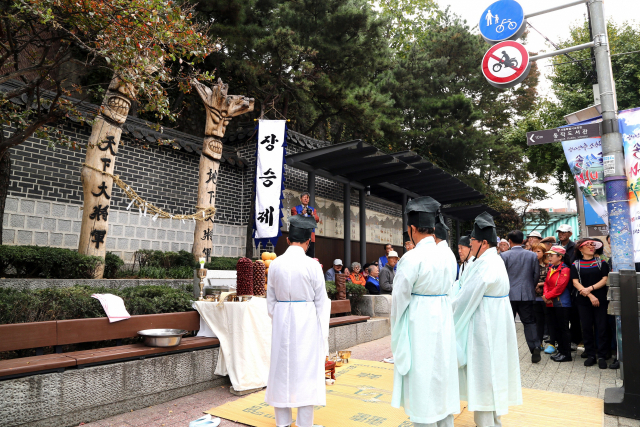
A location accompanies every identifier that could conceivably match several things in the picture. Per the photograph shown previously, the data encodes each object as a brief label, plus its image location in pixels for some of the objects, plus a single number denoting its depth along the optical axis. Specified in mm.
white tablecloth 5180
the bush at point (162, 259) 8977
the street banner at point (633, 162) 5758
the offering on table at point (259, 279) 5688
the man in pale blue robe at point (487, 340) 3934
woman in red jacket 6879
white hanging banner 9680
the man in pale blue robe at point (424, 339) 3389
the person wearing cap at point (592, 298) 6461
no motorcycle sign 6688
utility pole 5113
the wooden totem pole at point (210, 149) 8938
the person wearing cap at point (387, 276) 10734
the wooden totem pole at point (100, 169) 7227
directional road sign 5477
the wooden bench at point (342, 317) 7886
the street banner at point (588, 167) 6691
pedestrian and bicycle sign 6730
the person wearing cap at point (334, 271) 10664
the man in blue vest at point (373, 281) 10727
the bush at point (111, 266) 7703
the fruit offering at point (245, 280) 5555
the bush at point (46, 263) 6328
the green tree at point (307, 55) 12148
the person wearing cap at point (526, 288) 6852
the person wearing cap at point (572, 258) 7277
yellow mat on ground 4270
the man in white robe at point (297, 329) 3932
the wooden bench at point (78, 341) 3867
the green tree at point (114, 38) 4918
